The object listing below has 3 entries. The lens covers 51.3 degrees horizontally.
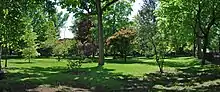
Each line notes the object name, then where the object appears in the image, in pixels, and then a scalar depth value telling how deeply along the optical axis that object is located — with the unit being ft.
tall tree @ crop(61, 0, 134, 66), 77.89
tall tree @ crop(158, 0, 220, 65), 85.22
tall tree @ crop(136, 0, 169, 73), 66.89
